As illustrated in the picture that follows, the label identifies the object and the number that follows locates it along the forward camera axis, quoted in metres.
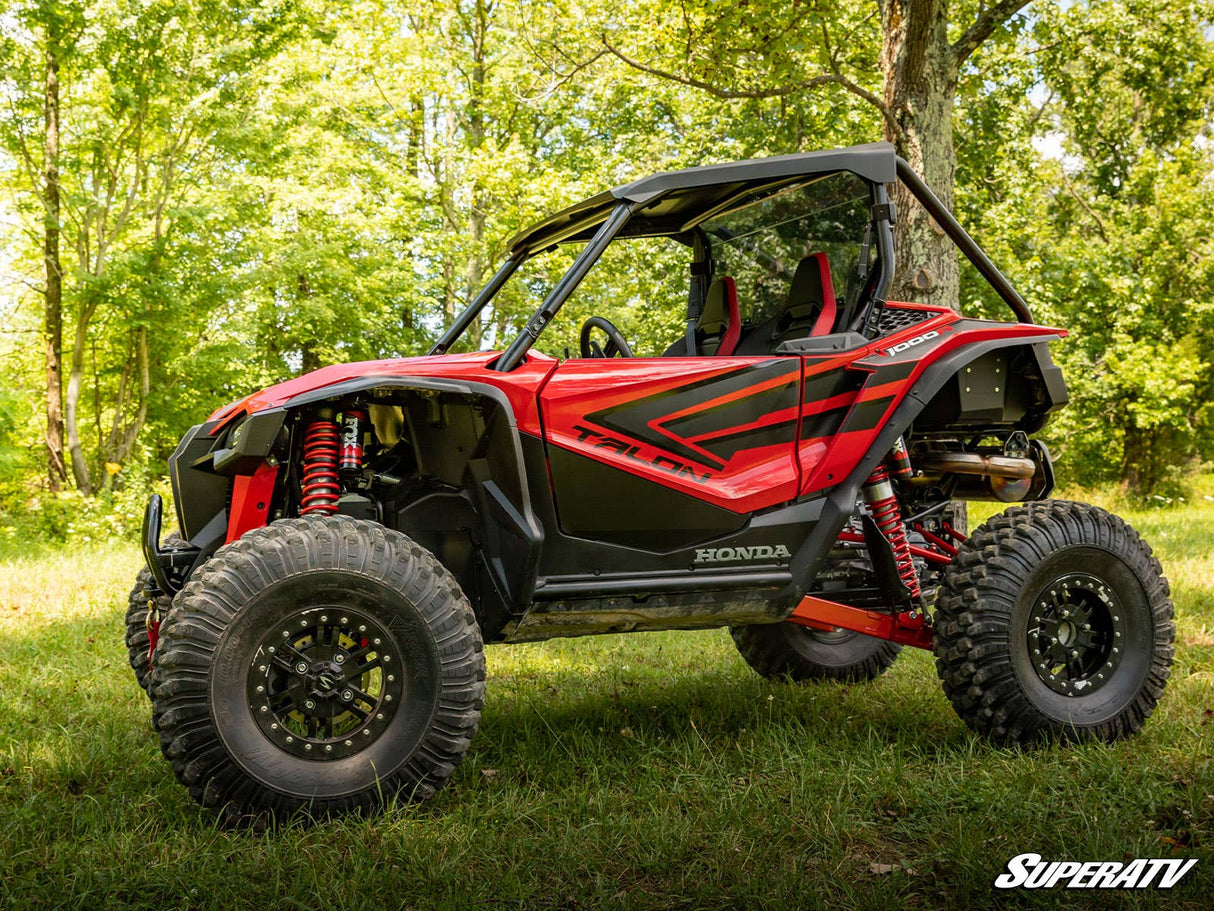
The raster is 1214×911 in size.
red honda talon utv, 3.48
